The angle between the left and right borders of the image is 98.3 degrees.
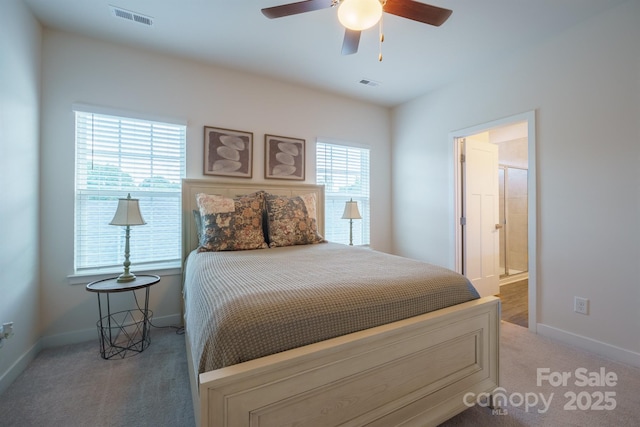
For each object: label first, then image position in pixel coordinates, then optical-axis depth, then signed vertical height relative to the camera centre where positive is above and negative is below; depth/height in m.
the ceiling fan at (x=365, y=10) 1.46 +1.17
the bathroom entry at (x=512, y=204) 4.74 +0.19
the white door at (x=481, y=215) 3.33 +0.00
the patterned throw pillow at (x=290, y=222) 2.54 -0.07
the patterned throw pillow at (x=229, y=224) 2.30 -0.08
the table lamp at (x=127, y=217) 2.16 -0.02
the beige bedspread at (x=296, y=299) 0.97 -0.36
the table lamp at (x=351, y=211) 3.40 +0.05
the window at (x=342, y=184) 3.66 +0.43
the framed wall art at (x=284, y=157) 3.21 +0.68
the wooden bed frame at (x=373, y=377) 0.90 -0.64
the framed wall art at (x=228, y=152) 2.90 +0.67
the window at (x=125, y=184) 2.44 +0.28
